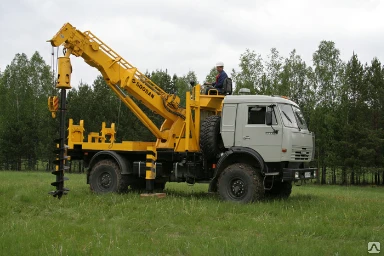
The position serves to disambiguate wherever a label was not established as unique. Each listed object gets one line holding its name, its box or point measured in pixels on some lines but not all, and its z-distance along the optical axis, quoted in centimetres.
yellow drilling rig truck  1220
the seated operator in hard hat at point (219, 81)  1399
